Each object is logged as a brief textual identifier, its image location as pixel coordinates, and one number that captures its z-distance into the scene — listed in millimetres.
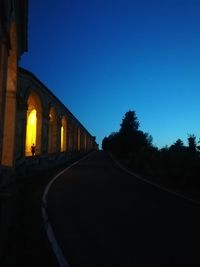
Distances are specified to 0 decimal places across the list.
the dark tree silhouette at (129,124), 39631
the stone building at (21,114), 6136
